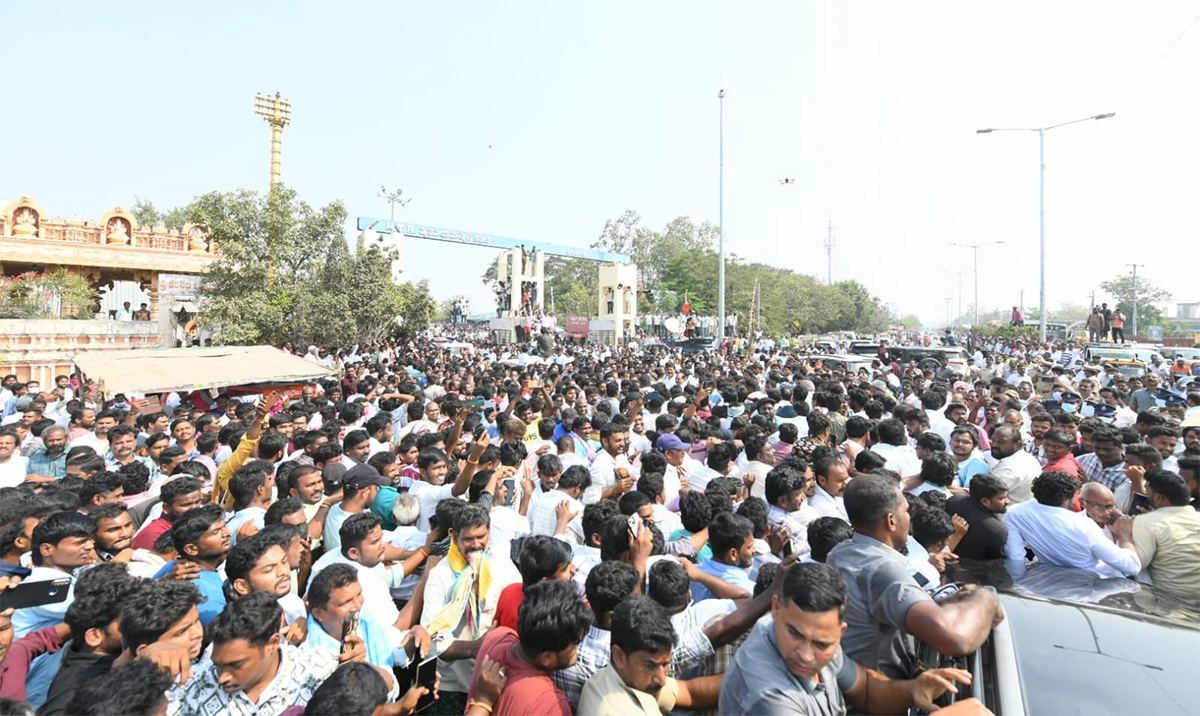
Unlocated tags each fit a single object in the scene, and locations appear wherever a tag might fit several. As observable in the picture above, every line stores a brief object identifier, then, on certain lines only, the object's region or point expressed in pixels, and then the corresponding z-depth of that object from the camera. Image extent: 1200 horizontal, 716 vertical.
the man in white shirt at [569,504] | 4.34
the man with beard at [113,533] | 3.72
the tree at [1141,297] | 59.77
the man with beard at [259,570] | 2.99
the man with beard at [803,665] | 2.02
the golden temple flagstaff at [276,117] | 25.64
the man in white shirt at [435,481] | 4.69
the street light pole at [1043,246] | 21.20
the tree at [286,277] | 17.38
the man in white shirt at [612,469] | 5.13
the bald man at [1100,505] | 4.02
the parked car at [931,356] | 16.59
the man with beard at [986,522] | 3.82
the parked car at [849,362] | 15.07
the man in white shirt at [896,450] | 5.70
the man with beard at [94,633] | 2.60
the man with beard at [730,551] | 3.19
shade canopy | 8.95
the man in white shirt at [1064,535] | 3.63
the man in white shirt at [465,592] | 3.13
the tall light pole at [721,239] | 24.14
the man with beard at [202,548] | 3.25
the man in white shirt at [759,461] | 5.43
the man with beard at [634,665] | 2.12
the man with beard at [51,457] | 6.36
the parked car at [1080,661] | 2.20
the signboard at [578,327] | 36.72
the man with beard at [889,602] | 2.14
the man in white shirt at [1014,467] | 5.12
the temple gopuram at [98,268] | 18.41
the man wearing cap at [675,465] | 5.16
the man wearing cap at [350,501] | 4.09
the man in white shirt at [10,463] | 5.85
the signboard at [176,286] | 21.94
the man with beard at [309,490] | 4.48
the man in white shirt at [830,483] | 4.51
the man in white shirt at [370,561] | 3.11
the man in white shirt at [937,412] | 7.41
